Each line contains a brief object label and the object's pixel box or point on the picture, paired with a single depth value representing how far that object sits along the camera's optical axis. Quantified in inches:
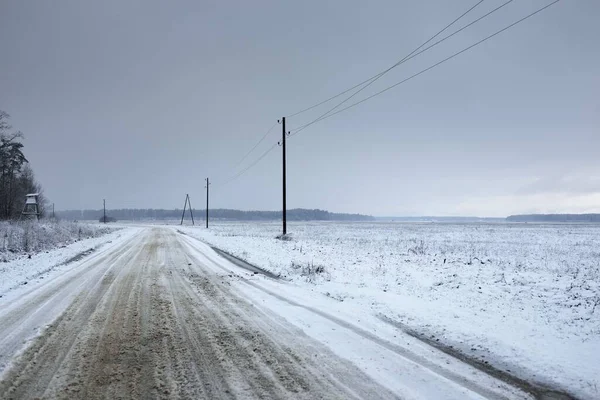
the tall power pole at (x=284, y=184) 1181.7
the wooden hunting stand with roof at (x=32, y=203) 1587.5
